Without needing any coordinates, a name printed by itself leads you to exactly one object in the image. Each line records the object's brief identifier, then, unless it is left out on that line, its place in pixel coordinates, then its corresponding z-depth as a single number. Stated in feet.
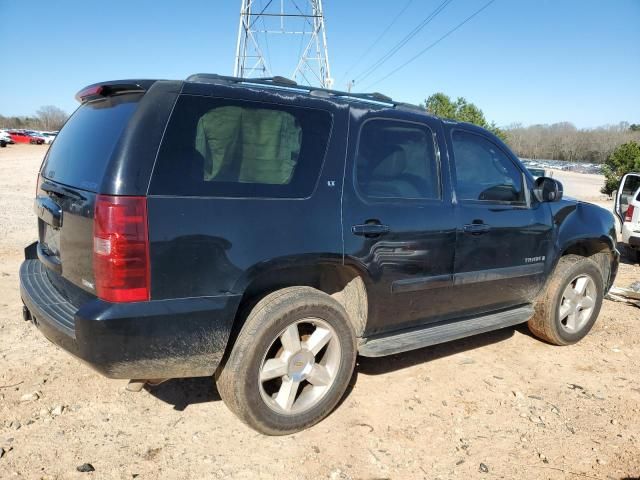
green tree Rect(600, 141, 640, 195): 58.39
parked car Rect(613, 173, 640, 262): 26.71
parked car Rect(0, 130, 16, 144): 155.98
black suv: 7.79
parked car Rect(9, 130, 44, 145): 179.22
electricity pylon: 73.41
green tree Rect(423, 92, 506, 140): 62.28
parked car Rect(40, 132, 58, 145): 189.52
